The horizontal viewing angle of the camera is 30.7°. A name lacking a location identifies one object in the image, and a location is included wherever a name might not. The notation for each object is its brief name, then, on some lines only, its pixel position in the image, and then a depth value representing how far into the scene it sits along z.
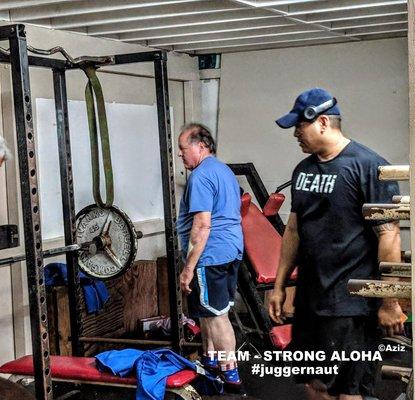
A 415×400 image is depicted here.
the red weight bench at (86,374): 4.54
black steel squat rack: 4.07
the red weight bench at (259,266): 6.30
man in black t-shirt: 3.71
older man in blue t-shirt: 5.29
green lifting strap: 5.23
